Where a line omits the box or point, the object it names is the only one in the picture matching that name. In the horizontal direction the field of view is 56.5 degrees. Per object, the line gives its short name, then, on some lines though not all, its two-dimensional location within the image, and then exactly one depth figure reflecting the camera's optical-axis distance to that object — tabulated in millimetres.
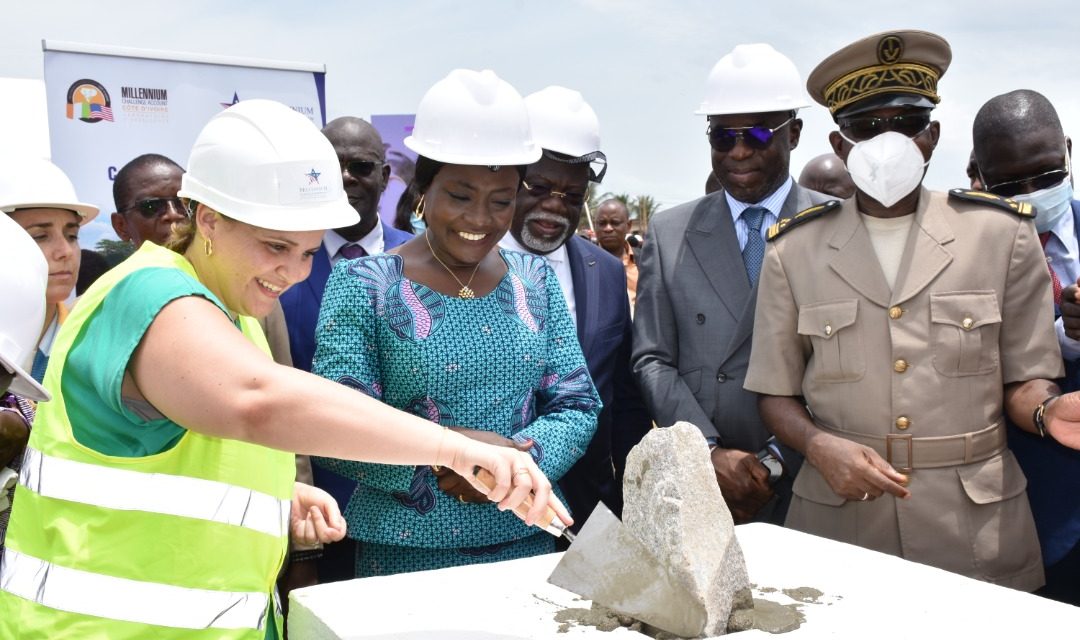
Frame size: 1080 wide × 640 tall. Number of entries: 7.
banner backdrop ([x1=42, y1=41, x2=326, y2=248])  5480
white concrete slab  2266
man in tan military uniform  3061
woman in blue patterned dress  2891
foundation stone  2305
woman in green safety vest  1743
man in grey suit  3623
